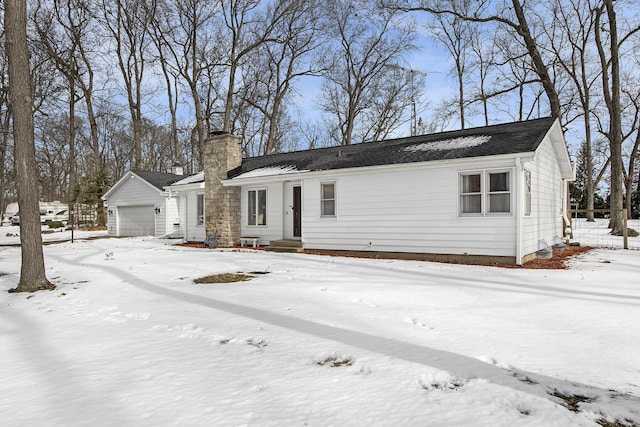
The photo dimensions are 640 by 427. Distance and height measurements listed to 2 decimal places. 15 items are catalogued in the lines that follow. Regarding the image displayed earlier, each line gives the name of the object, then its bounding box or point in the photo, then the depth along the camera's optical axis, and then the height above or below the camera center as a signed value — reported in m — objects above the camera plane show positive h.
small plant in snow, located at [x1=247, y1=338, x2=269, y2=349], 3.70 -1.27
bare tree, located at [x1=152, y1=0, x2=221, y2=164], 23.16 +10.74
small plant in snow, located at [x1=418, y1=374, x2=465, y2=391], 2.78 -1.27
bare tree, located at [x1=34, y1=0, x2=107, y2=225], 22.75 +10.35
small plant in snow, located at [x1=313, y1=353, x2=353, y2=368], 3.22 -1.27
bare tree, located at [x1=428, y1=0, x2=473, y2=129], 25.33 +11.07
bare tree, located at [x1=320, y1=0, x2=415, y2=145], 25.42 +9.91
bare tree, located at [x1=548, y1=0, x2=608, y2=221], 21.19 +9.38
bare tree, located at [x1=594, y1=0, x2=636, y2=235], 16.67 +3.51
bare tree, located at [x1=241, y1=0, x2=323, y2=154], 22.72 +9.94
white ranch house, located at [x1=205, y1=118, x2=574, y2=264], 9.30 +0.44
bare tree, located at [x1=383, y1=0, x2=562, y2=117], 17.08 +8.52
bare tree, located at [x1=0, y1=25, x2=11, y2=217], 22.45 +7.08
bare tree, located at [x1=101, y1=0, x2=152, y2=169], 23.55 +11.04
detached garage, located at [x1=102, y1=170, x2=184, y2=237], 19.83 +0.49
